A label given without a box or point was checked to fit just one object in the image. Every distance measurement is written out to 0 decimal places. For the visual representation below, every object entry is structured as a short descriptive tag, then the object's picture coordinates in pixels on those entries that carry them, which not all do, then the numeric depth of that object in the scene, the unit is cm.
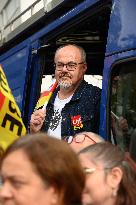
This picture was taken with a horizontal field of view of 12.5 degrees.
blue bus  431
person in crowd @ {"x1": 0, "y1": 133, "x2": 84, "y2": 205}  198
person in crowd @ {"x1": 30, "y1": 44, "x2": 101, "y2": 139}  473
